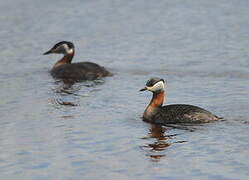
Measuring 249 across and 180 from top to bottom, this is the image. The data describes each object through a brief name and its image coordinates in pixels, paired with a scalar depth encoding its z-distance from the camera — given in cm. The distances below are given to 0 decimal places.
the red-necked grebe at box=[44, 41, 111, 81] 2095
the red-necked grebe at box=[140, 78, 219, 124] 1498
